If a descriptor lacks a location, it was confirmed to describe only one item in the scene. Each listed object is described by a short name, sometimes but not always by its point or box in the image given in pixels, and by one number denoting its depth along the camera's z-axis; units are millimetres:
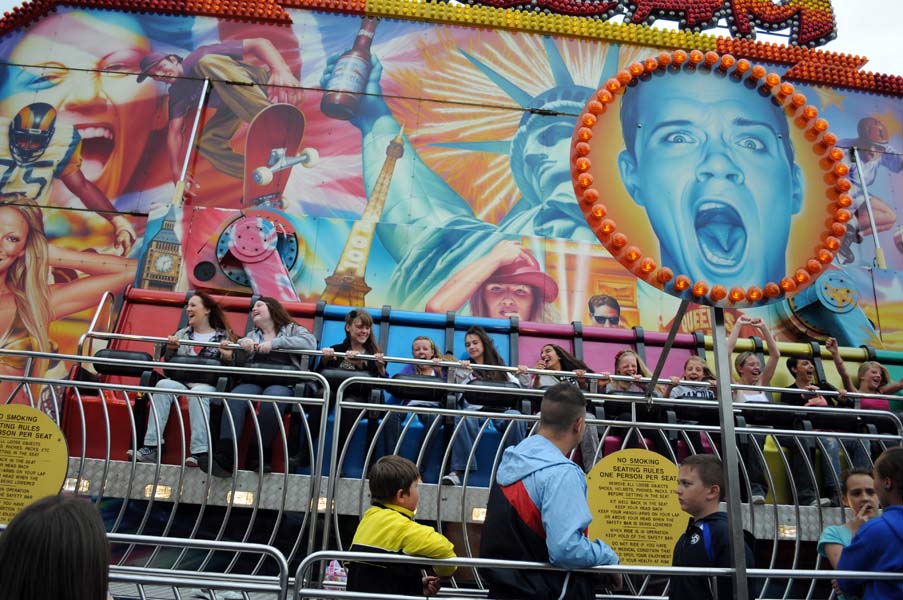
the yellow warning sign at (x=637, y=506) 3689
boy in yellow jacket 3215
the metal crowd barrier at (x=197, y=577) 2957
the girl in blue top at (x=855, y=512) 3752
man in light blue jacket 2895
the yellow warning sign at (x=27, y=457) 3922
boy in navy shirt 3279
